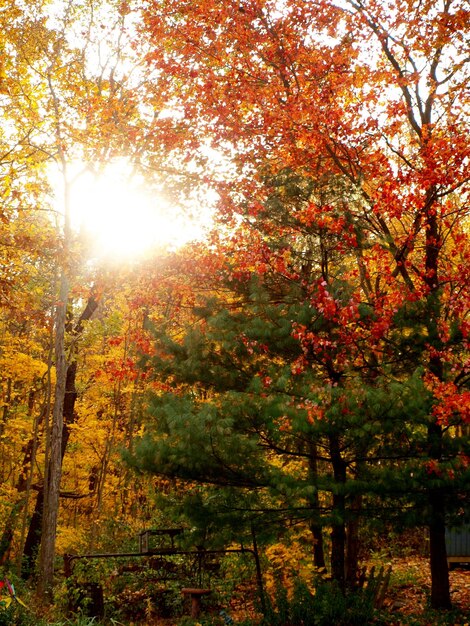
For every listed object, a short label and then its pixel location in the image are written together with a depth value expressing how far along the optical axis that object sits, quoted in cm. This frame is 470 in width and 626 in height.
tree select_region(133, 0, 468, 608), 854
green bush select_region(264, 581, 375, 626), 716
